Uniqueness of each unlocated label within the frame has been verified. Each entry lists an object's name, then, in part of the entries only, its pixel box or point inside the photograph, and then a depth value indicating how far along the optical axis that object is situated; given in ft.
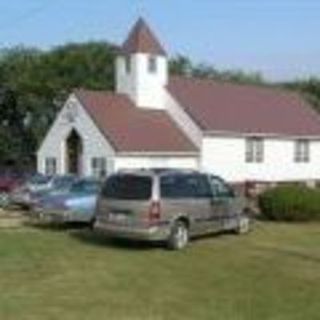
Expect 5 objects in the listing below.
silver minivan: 51.01
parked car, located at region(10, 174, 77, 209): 74.16
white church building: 103.92
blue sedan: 62.08
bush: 69.87
